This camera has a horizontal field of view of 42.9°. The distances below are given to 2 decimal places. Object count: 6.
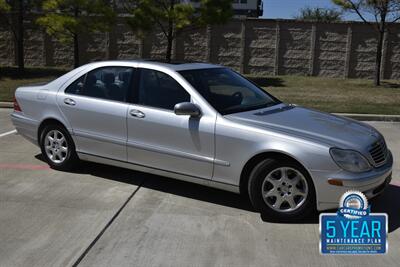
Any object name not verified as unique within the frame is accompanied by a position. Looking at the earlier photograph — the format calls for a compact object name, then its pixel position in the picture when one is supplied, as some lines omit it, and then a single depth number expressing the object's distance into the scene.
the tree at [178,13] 17.69
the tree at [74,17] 17.48
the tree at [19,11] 18.91
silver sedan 4.59
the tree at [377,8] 17.00
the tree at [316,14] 44.61
